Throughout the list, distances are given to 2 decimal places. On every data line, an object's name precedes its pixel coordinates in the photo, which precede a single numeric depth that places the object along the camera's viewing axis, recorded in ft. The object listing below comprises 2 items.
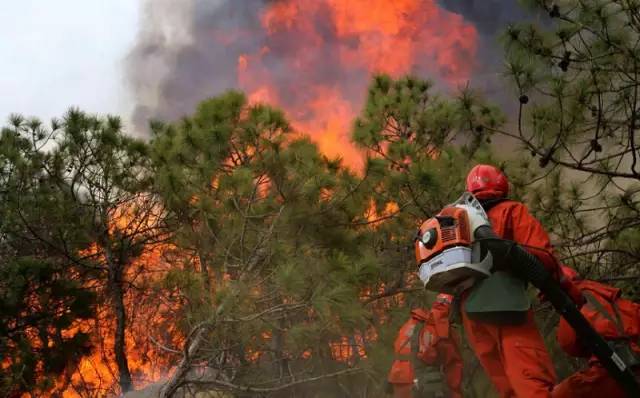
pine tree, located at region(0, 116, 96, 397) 21.04
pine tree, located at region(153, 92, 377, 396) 13.28
